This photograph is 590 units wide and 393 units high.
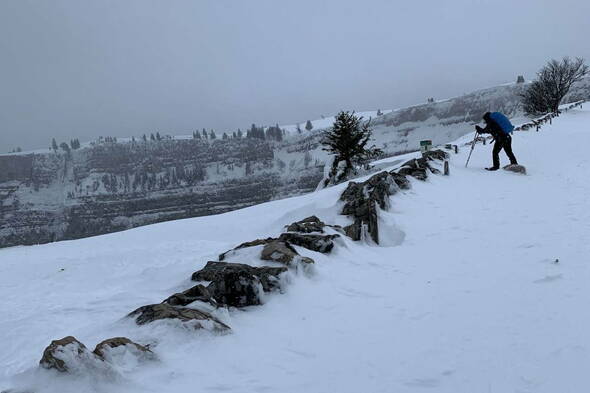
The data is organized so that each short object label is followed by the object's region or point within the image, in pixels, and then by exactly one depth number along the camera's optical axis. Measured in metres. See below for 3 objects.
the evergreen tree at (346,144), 33.00
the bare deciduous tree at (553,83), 55.78
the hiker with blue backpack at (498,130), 14.84
